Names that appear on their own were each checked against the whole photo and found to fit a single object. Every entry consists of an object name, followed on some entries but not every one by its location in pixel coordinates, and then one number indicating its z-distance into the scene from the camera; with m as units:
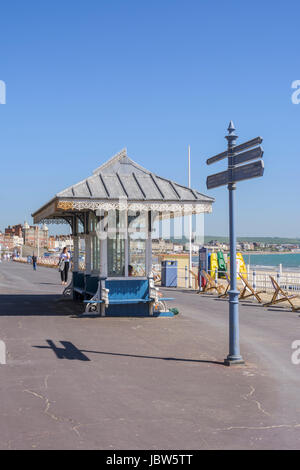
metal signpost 8.79
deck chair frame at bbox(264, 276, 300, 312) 16.78
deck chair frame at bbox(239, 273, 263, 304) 18.50
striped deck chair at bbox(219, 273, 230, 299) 20.51
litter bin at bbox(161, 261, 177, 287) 26.92
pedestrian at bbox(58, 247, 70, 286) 24.67
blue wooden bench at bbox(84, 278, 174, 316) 13.98
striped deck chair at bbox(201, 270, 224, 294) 21.70
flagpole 27.51
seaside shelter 13.41
